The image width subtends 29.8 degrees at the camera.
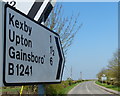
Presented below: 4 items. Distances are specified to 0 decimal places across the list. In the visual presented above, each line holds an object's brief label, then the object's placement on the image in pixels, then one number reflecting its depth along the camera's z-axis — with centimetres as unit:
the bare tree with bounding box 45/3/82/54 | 741
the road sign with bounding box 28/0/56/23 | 131
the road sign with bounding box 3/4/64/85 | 94
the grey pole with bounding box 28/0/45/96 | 130
